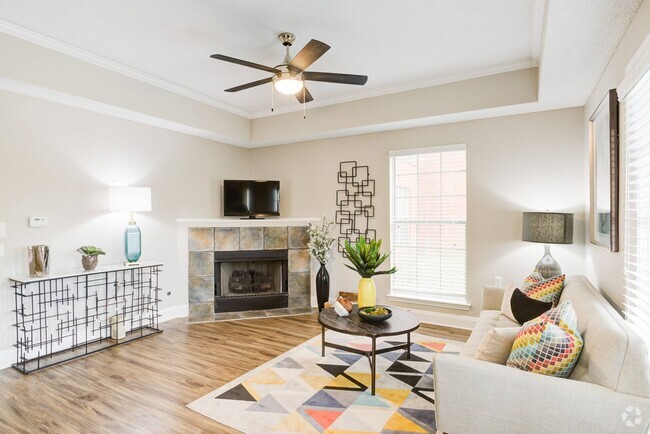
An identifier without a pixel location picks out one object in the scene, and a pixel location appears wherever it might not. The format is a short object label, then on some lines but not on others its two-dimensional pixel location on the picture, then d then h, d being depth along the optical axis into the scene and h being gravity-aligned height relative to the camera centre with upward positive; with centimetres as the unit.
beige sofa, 147 -76
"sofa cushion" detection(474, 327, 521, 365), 188 -67
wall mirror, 239 +34
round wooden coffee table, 275 -86
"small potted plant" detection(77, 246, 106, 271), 366 -38
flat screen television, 543 +31
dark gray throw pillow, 270 -67
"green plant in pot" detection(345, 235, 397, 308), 323 -41
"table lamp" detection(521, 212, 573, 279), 340 -13
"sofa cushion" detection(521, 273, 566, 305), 277 -56
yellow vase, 323 -66
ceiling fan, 277 +117
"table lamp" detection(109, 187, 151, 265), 397 +14
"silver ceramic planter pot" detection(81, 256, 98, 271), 366 -44
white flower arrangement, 513 -36
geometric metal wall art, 503 +22
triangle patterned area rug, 237 -132
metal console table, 338 -99
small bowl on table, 298 -80
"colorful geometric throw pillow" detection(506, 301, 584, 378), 167 -61
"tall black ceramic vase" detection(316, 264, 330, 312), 509 -95
